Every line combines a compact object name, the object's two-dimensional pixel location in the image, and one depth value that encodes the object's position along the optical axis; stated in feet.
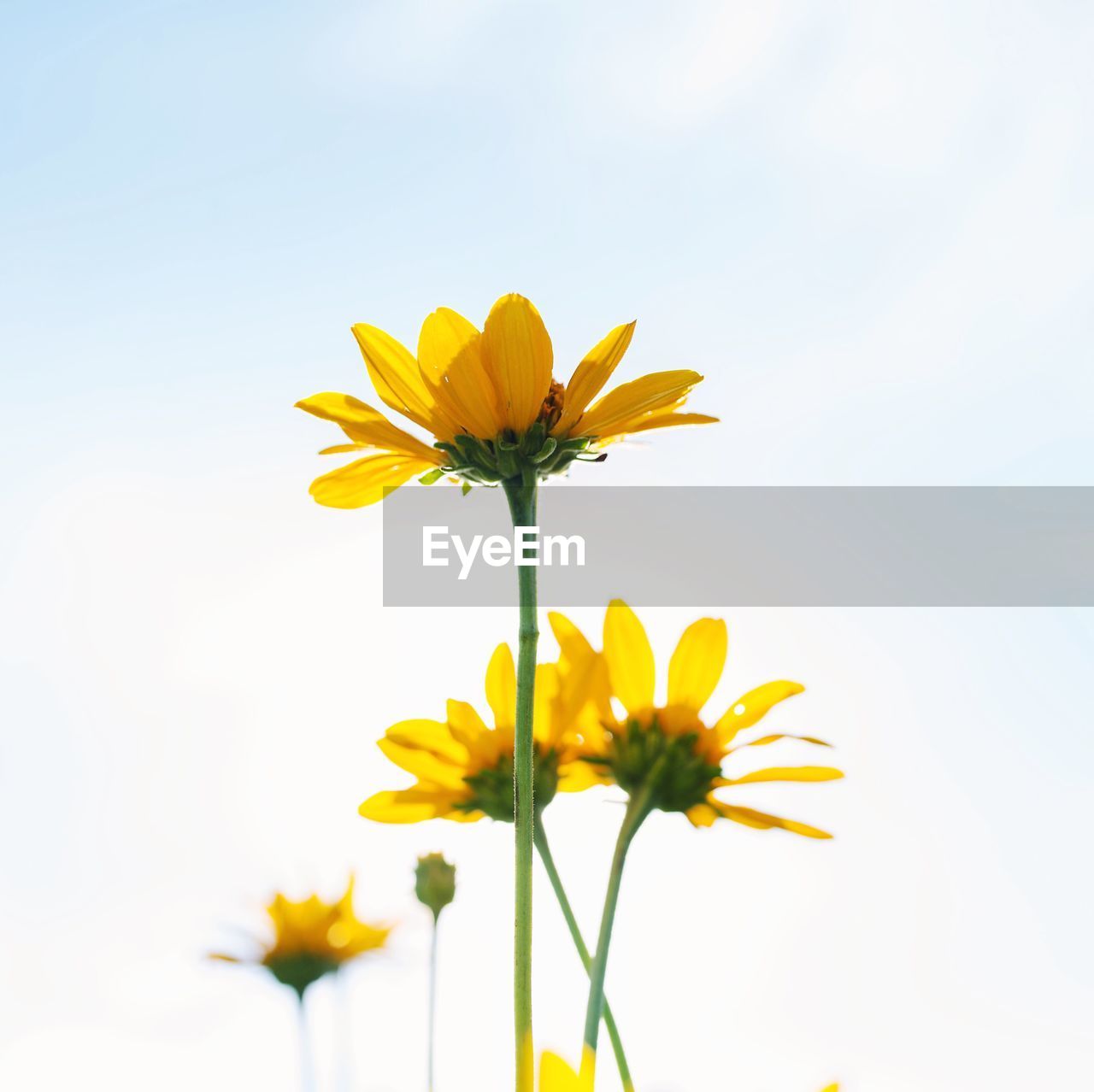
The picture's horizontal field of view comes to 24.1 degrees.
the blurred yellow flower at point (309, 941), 6.02
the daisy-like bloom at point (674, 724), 1.28
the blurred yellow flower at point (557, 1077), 1.06
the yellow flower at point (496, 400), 1.30
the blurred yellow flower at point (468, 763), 1.29
